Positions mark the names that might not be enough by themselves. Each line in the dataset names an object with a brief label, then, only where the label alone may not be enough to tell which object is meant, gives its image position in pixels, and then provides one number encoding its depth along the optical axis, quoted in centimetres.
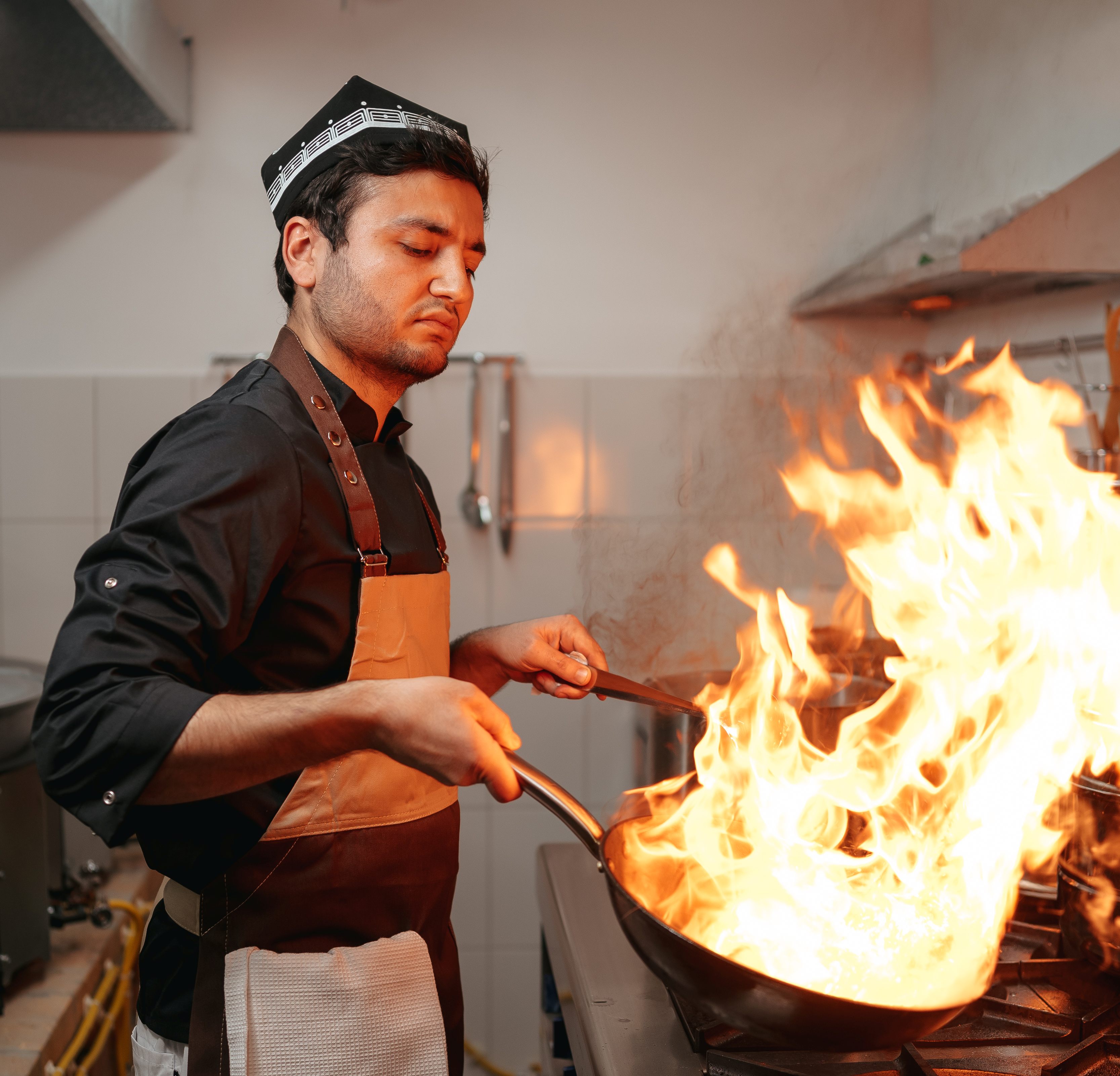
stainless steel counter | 98
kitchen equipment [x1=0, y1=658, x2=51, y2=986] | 153
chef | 84
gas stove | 92
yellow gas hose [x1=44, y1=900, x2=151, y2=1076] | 160
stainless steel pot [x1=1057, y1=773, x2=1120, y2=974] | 102
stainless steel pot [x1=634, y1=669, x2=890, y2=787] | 129
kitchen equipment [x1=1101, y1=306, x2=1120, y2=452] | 151
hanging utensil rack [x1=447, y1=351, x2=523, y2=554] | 232
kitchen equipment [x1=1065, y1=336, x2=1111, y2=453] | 155
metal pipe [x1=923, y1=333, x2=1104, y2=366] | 174
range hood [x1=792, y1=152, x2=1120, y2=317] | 150
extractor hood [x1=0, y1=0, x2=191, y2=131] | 199
